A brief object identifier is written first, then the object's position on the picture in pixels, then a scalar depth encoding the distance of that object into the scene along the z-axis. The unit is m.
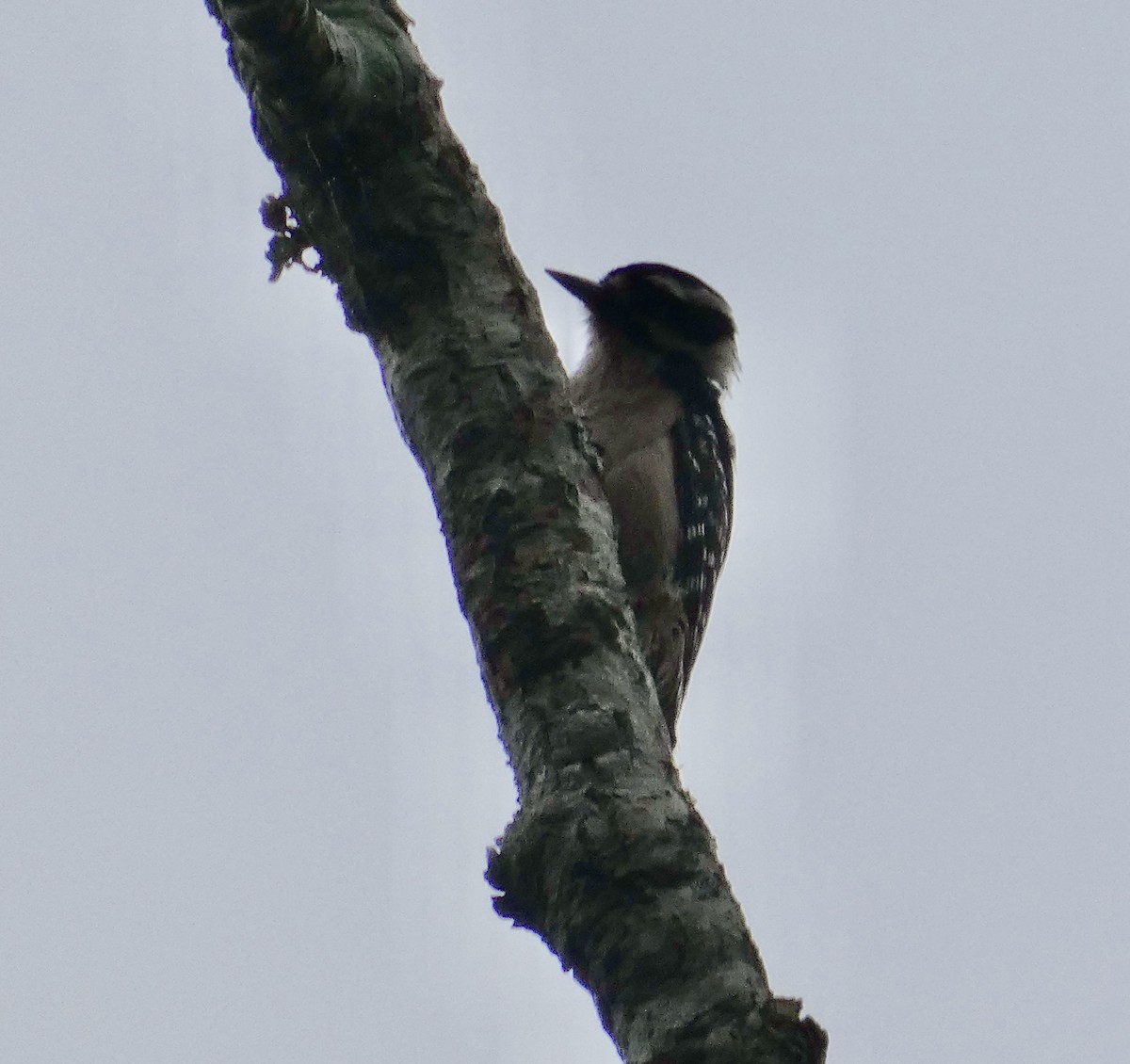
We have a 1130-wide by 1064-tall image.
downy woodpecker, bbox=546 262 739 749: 12.03
